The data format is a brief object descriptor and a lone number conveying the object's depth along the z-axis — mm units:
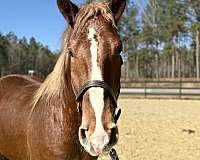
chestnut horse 2297
